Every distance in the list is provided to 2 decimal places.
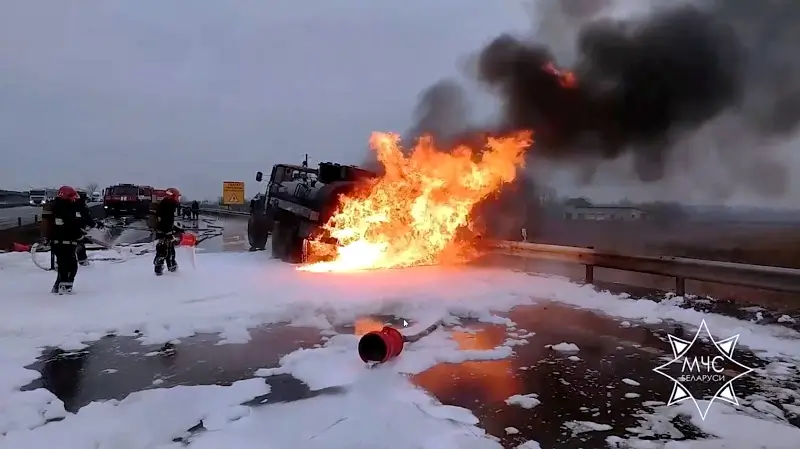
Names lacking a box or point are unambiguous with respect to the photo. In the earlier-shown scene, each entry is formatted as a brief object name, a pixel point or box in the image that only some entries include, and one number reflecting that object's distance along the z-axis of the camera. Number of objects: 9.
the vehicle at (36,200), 59.84
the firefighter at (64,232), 8.84
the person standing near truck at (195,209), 33.59
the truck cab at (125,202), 32.09
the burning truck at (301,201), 12.44
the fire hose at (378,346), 5.30
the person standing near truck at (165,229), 10.98
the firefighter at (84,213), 10.09
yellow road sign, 42.34
